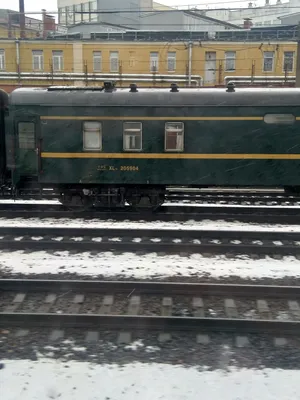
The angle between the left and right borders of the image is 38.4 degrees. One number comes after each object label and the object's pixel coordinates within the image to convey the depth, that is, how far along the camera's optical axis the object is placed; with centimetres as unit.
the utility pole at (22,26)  3747
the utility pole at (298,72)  1834
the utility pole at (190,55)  3181
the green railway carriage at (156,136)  1062
